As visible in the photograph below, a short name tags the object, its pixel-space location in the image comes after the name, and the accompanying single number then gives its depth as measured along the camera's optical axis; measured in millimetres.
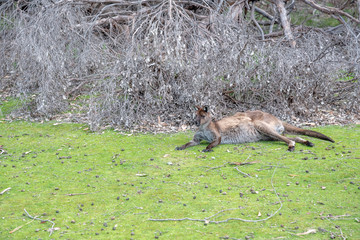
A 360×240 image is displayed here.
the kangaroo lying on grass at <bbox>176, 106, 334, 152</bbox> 14094
